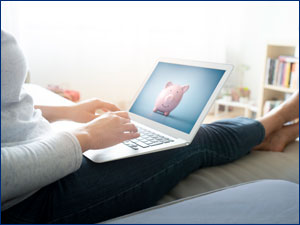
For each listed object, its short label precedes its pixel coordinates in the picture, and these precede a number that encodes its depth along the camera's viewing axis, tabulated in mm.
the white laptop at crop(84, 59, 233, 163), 839
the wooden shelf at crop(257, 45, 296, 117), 2803
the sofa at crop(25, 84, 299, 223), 897
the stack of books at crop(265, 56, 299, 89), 2631
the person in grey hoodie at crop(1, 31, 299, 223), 592
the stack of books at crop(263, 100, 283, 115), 2775
